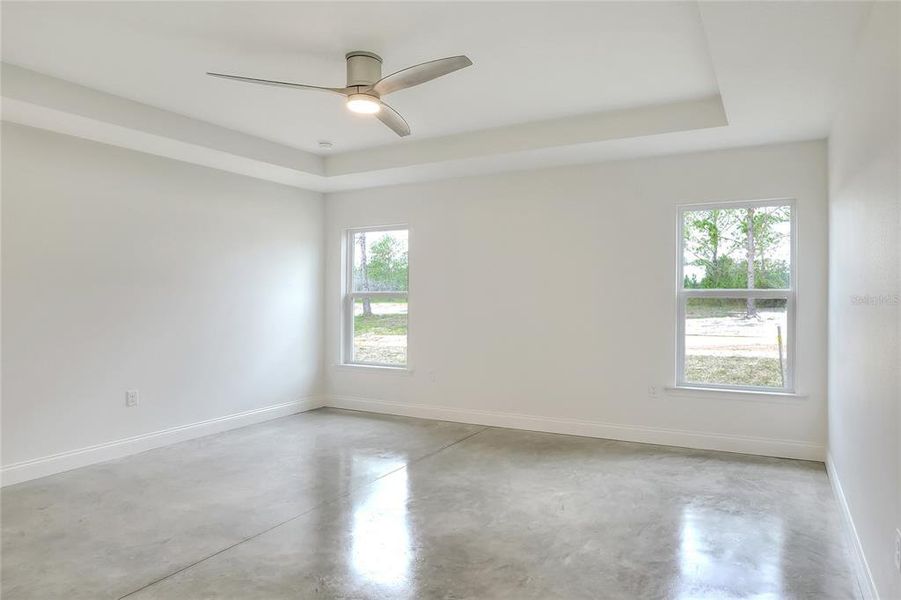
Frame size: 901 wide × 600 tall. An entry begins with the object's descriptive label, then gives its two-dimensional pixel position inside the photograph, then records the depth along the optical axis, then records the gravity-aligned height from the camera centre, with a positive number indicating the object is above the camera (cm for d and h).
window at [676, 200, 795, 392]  443 +3
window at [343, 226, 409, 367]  614 +3
